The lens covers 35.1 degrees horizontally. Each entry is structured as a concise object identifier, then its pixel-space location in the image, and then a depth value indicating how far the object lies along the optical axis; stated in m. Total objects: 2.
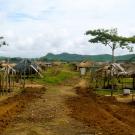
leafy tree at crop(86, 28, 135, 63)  35.58
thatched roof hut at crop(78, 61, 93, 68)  35.99
